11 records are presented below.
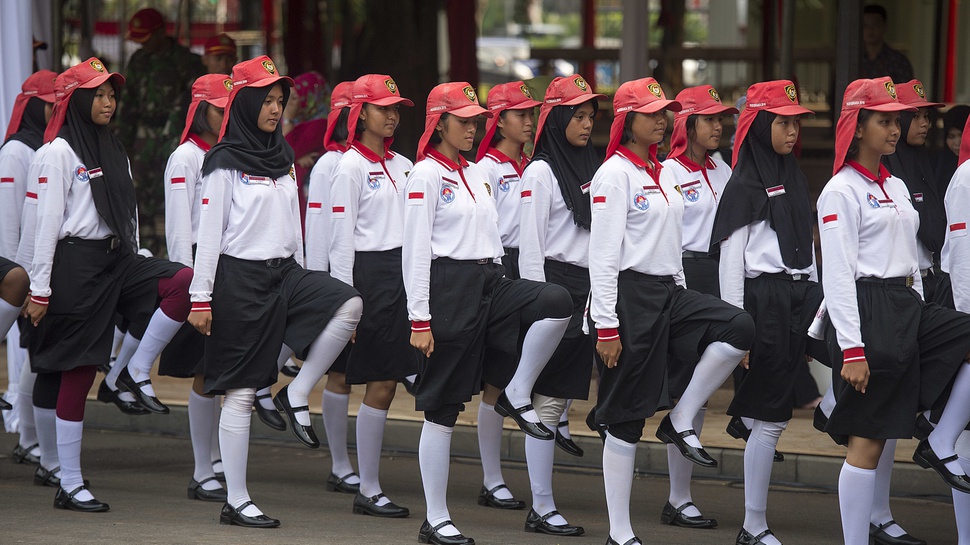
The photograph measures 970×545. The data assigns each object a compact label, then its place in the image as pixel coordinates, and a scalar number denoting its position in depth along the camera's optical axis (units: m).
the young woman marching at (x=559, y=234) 13.26
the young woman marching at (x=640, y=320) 11.79
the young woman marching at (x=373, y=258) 13.86
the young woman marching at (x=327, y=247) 14.41
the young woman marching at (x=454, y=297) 12.26
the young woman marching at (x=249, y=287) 12.70
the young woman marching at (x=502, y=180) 14.20
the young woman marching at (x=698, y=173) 14.46
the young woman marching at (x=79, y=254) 13.45
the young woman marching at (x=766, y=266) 12.45
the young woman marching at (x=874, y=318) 11.03
